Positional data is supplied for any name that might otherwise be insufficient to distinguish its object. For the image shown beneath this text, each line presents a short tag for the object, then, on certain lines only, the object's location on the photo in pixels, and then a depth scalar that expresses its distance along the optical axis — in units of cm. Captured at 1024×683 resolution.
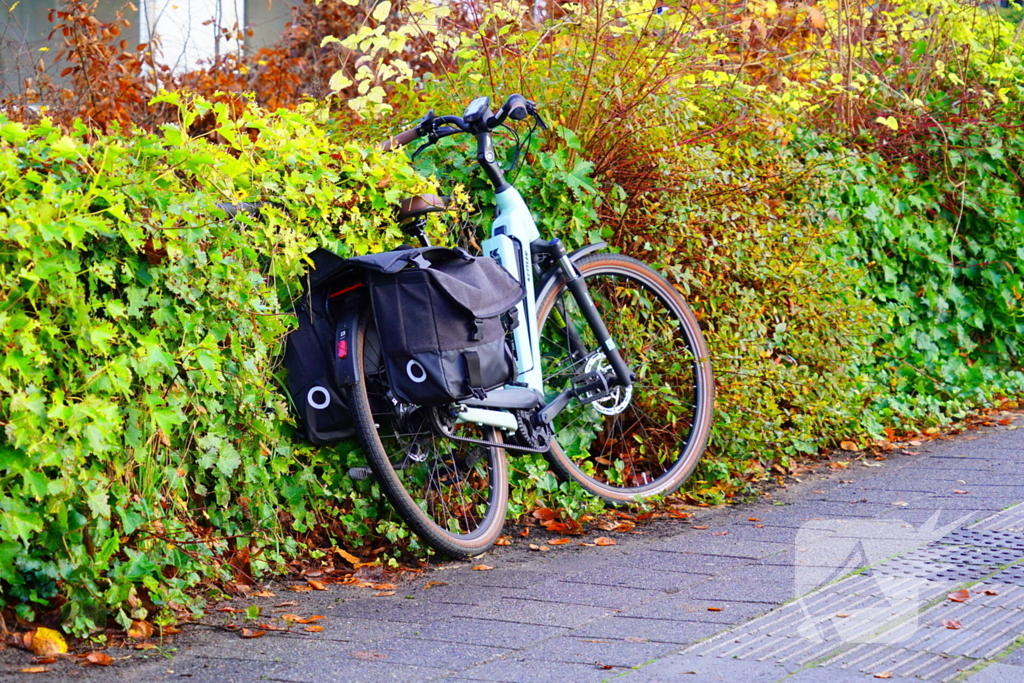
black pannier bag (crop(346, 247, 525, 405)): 705
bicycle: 744
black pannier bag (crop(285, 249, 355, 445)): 709
